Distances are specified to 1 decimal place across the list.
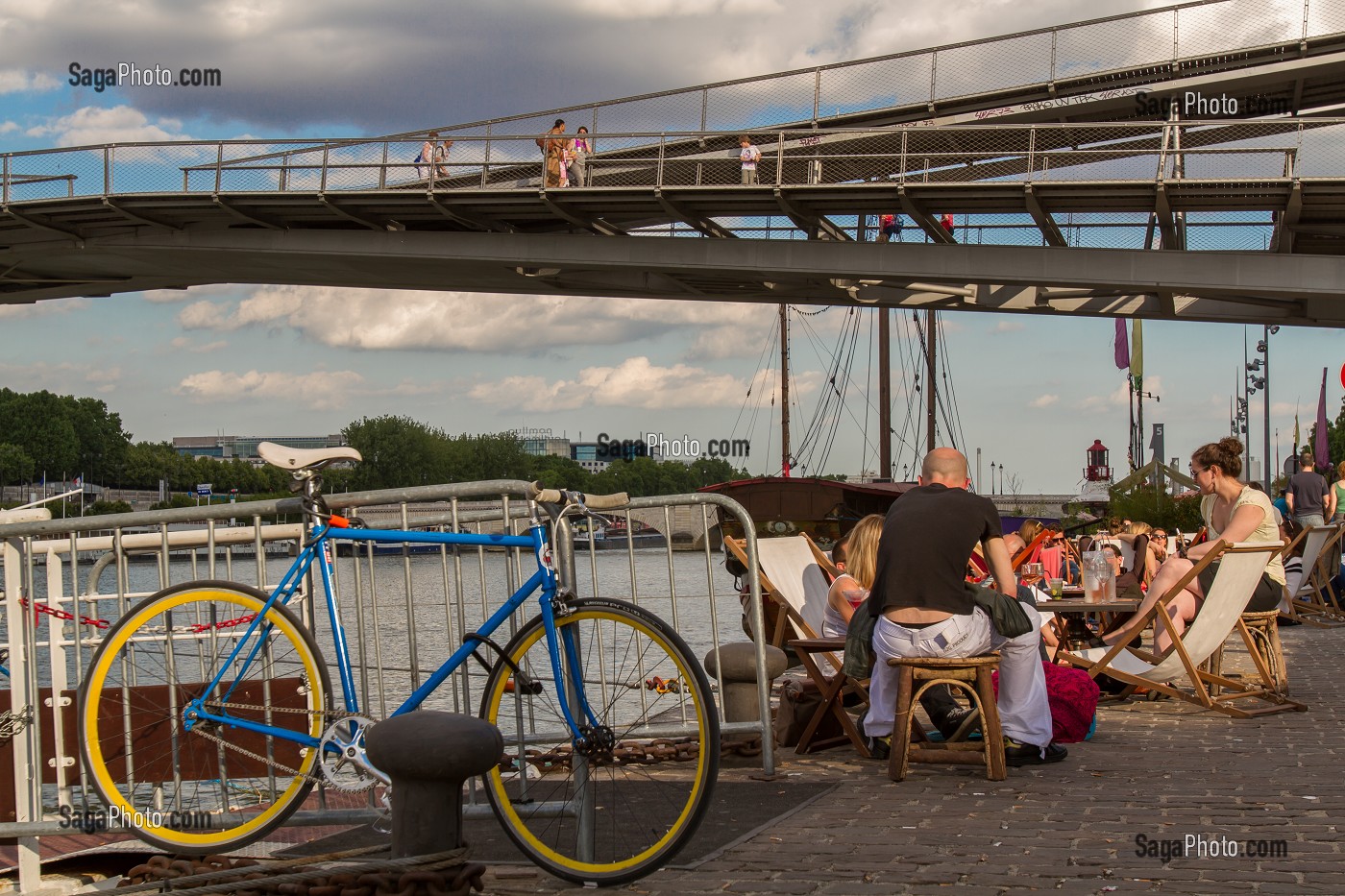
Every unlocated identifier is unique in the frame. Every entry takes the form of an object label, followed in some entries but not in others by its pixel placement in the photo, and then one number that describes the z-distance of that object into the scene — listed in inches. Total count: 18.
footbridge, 1193.4
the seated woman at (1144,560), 480.4
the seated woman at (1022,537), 432.1
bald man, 249.0
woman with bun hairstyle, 335.3
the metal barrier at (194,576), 198.1
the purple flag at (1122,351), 2295.8
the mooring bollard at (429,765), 157.3
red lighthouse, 3826.5
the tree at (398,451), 4933.6
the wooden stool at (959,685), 242.5
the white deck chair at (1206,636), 318.7
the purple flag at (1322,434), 1782.7
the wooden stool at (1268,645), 346.0
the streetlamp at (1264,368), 2141.0
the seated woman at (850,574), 296.2
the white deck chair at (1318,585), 616.7
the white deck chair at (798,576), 324.2
